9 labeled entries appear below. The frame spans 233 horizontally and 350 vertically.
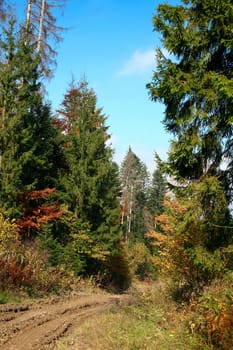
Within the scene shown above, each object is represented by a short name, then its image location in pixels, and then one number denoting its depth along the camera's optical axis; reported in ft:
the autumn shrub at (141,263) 161.58
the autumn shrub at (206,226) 33.65
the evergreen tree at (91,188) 87.20
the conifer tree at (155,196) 231.09
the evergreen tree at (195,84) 33.63
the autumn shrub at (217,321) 19.19
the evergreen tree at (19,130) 72.02
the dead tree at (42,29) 80.53
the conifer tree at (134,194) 219.02
